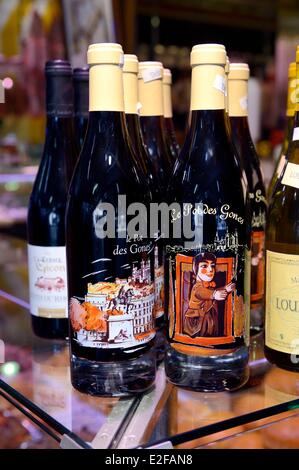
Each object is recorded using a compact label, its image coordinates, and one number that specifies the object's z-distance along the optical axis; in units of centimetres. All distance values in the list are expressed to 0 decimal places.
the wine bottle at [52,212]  86
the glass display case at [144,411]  60
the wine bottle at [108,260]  65
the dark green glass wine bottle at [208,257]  67
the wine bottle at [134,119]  71
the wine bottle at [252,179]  83
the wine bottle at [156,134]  77
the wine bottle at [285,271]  74
